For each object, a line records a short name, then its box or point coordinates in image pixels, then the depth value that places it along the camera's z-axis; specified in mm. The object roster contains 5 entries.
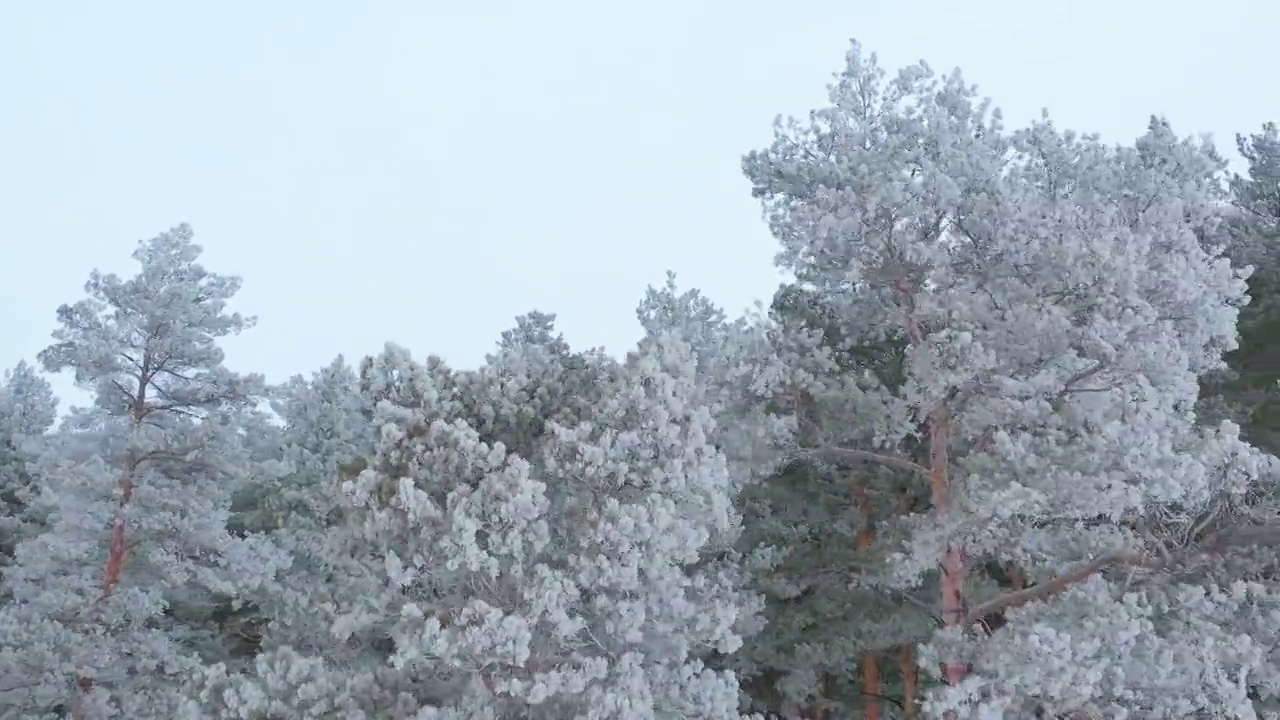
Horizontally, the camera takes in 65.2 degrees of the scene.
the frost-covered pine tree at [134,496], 16188
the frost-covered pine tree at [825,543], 14188
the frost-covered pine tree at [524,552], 10195
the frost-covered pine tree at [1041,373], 10773
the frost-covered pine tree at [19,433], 22478
